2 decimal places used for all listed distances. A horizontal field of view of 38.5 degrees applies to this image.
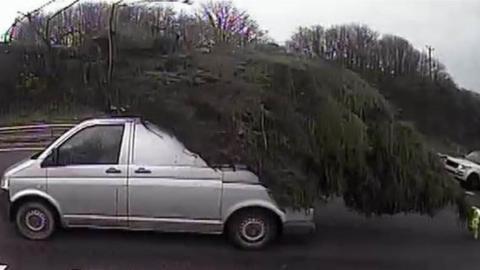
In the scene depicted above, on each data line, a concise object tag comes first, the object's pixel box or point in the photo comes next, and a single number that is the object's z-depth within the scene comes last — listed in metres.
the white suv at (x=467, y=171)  18.45
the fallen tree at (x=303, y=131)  8.07
